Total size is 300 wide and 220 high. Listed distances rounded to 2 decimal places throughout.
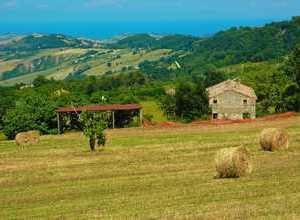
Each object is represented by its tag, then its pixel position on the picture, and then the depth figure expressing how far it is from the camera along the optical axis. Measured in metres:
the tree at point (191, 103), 91.69
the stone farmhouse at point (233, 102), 93.52
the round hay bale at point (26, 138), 51.81
